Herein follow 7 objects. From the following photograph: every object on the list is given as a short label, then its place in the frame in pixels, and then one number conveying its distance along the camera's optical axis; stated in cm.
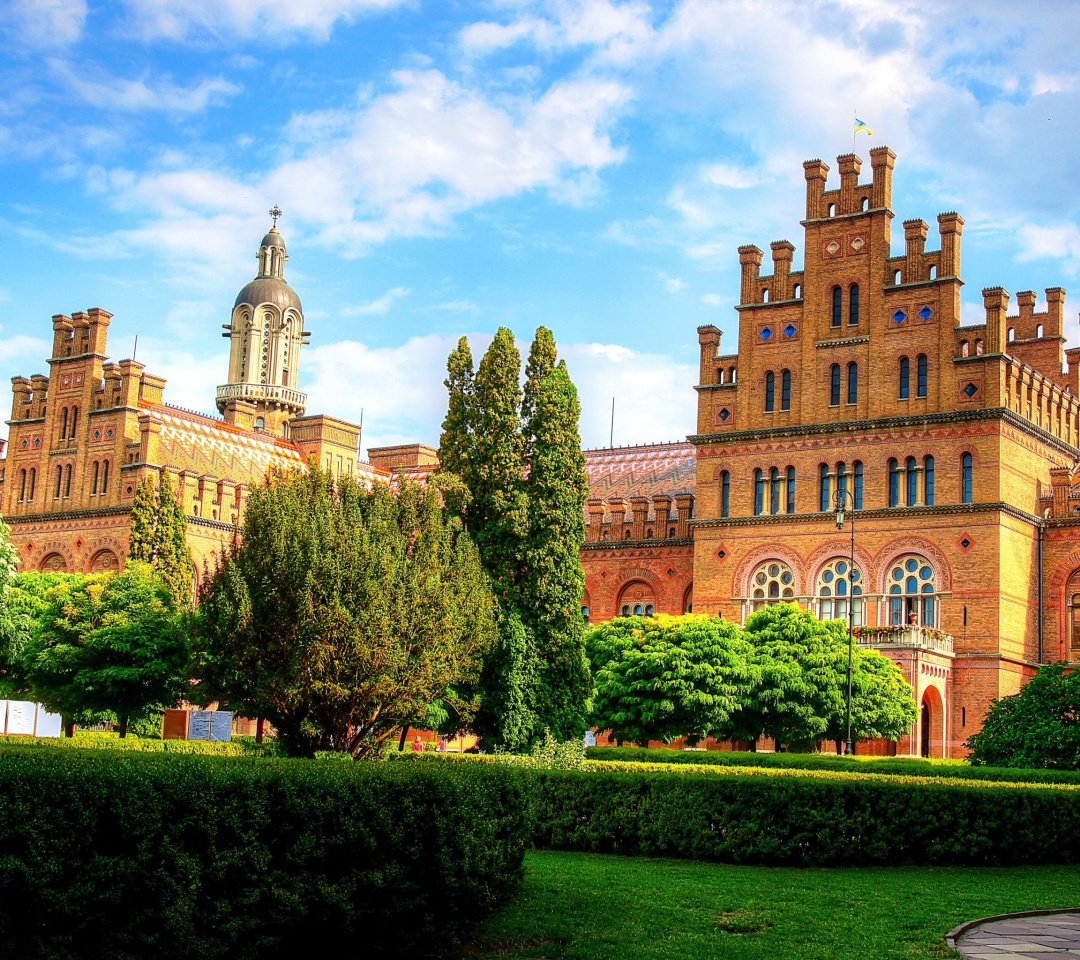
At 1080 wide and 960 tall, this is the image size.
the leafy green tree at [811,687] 4156
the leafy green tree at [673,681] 4056
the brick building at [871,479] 4744
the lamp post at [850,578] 3920
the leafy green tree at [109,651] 4062
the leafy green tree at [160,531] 5131
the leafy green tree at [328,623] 2533
